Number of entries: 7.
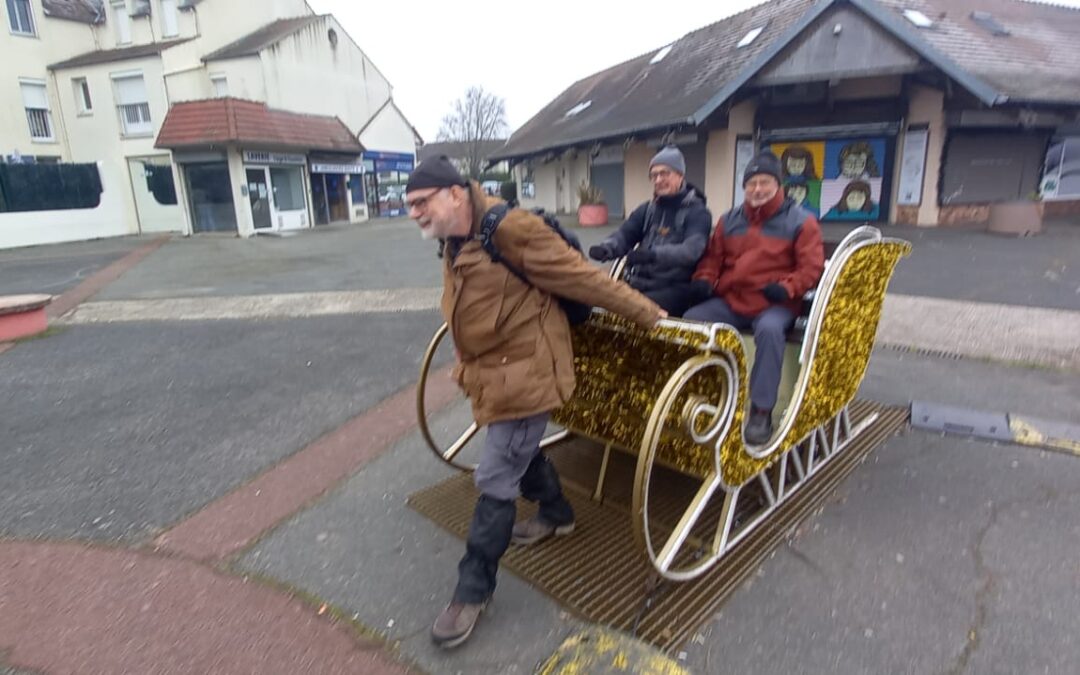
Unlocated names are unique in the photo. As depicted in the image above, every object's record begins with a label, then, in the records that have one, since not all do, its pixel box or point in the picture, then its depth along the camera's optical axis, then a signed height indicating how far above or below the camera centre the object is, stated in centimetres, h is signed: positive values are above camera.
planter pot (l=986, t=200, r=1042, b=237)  1272 -113
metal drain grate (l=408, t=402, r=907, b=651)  242 -160
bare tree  5084 +445
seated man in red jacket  300 -51
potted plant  1983 -105
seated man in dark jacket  326 -35
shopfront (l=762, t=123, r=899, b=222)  1524 -7
